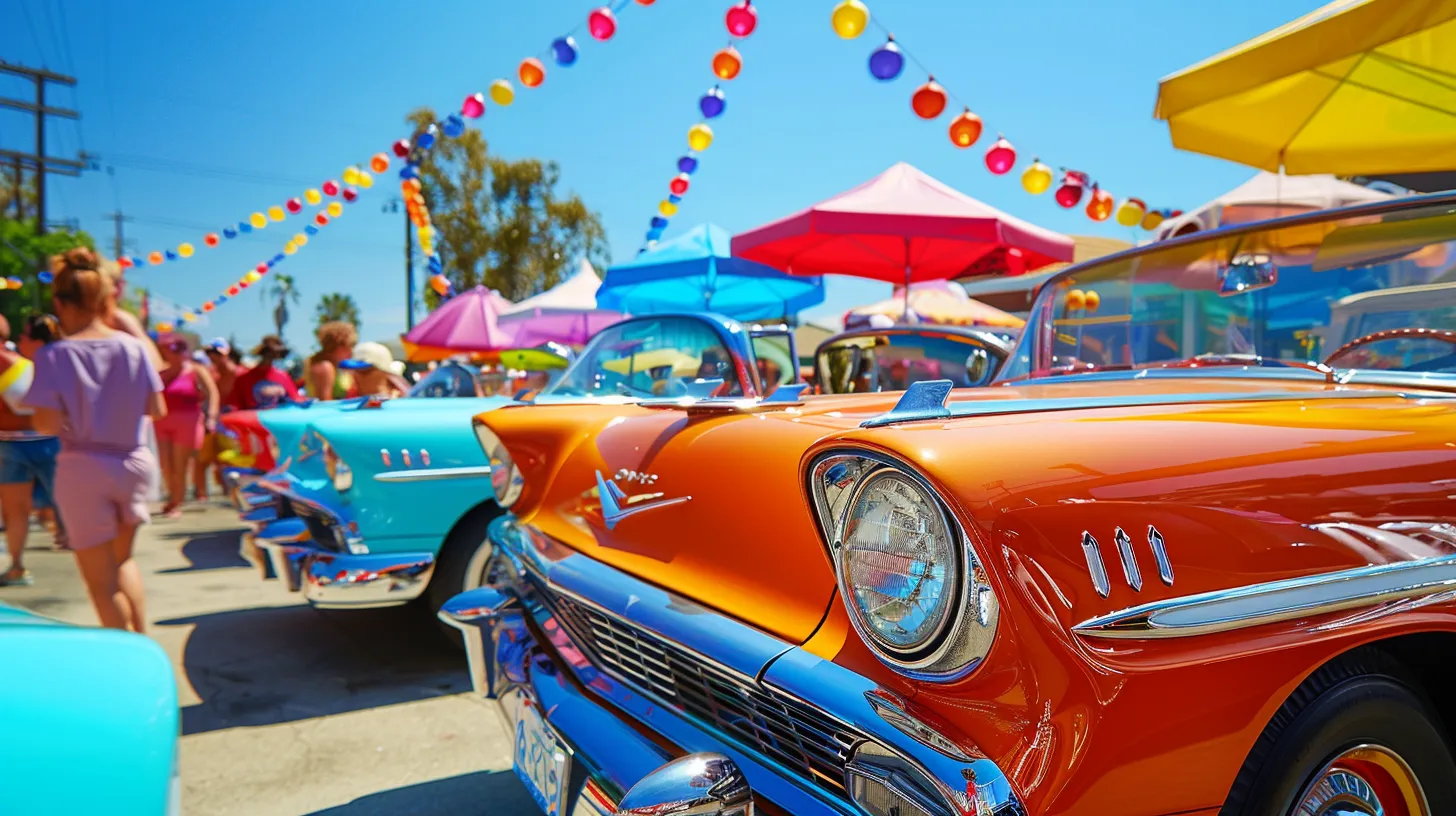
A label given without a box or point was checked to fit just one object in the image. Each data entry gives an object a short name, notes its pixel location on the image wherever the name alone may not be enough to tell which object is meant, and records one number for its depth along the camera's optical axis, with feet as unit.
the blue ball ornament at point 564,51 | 24.54
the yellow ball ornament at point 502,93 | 27.17
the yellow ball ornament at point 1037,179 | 22.44
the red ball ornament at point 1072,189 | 22.75
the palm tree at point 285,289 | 212.84
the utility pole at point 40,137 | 84.02
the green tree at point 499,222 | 82.43
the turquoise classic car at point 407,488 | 10.71
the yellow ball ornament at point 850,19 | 19.62
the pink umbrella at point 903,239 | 20.71
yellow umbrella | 13.56
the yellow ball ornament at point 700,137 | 28.25
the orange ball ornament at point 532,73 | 25.80
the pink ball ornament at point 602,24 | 23.27
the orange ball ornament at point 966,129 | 21.53
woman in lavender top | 10.28
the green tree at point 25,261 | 102.68
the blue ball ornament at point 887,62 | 20.25
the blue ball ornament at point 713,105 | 25.81
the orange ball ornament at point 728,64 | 23.77
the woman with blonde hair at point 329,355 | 21.83
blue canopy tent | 26.35
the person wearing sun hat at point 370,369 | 18.42
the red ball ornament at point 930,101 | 21.15
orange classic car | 3.51
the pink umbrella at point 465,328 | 39.96
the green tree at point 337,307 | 214.03
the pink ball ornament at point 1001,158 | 22.13
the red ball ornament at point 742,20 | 21.62
